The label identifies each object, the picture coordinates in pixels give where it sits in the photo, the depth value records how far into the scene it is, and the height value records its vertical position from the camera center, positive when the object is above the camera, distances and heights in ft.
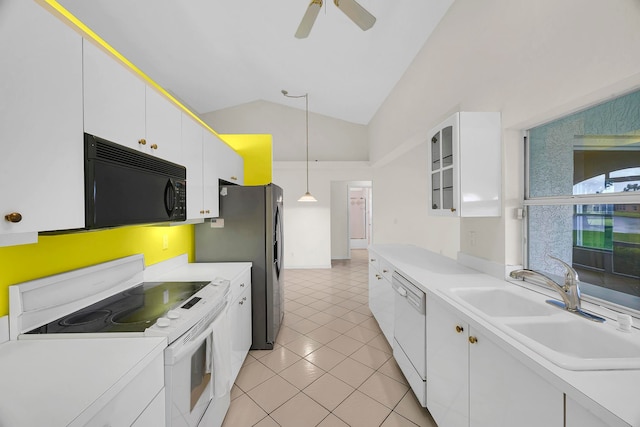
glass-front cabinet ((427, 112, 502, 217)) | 5.96 +1.08
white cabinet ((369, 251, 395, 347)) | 7.89 -2.75
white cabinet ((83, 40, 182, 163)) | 3.43 +1.66
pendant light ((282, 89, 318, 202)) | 16.02 +7.40
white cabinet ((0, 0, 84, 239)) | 2.45 +0.95
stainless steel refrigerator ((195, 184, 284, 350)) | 8.41 -0.84
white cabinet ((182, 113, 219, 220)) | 6.32 +1.16
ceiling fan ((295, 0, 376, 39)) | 5.64 +4.42
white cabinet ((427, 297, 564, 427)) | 2.84 -2.28
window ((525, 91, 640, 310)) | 3.97 +0.23
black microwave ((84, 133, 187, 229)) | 3.35 +0.41
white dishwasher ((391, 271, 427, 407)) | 5.61 -2.88
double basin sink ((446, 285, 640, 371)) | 2.75 -1.65
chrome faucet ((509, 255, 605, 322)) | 4.10 -1.25
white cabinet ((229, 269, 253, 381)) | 6.53 -2.91
